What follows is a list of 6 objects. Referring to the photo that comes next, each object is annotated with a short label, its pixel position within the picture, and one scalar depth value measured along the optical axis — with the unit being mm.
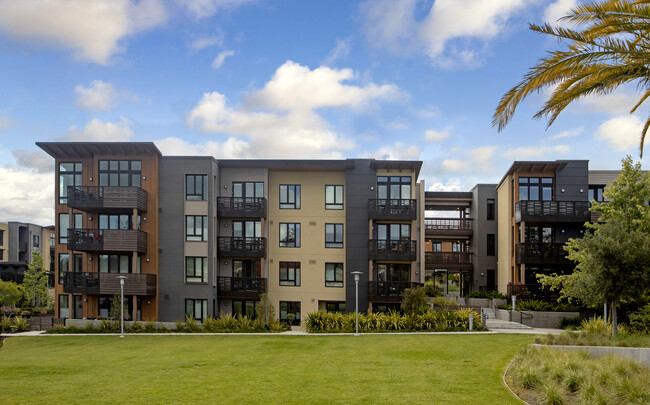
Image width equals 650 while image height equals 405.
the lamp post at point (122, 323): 23266
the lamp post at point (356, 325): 22781
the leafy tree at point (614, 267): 15922
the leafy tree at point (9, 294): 39812
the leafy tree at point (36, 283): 41500
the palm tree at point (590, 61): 9008
